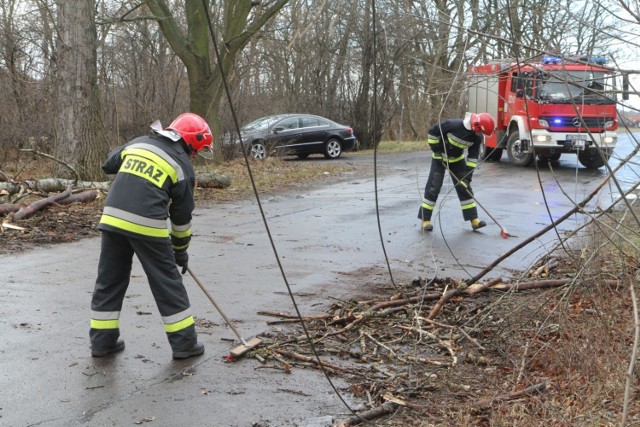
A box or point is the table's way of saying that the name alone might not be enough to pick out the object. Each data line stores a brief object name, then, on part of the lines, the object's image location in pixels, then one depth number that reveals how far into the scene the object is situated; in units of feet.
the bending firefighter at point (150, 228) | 15.55
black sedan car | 69.31
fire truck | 59.16
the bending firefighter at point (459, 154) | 32.83
